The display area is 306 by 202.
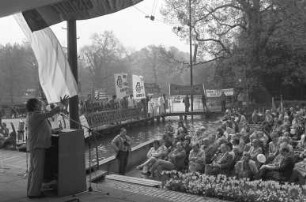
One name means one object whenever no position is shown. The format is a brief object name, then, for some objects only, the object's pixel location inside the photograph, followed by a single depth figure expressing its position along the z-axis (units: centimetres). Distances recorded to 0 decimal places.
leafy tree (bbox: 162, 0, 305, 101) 2764
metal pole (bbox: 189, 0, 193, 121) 3173
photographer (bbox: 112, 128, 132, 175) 1147
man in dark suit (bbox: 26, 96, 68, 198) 589
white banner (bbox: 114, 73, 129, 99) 2017
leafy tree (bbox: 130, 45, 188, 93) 7794
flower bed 639
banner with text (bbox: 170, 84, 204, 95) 3162
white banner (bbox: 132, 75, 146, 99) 2207
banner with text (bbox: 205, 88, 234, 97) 3225
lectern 598
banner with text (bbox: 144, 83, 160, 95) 2911
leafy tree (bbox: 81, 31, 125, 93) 6844
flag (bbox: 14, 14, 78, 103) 641
